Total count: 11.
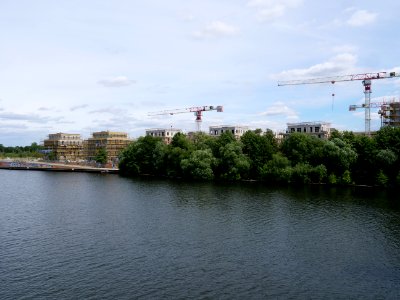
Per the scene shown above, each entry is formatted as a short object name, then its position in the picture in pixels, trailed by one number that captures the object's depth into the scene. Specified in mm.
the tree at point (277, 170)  106794
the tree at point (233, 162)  115688
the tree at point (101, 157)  188875
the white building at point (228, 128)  187375
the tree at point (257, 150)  117375
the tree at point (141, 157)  140625
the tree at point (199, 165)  117125
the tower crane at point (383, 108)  157800
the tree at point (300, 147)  110688
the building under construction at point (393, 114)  151750
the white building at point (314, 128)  149125
